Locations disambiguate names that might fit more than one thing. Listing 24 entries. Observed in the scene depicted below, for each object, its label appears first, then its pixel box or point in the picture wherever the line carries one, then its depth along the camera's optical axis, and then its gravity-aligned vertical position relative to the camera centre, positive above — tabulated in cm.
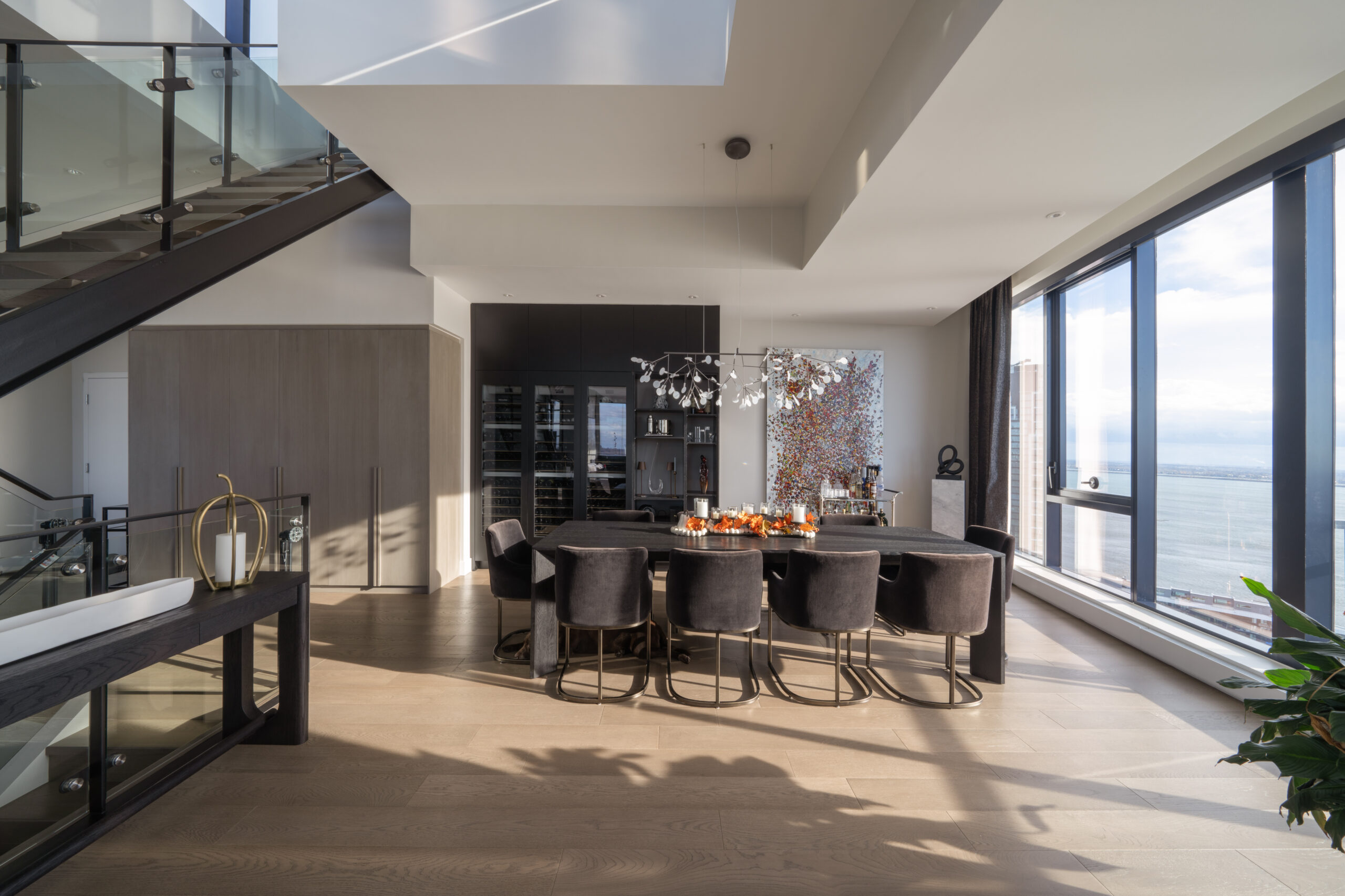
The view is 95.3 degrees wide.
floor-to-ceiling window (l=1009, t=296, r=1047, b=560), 570 +20
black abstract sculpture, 633 -19
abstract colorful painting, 677 +16
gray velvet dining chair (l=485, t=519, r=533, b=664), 375 -79
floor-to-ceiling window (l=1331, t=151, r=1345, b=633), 294 +9
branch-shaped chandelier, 414 +66
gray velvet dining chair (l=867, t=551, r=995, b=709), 310 -74
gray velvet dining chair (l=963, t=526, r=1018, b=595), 375 -58
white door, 700 +7
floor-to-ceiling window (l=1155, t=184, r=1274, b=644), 340 +23
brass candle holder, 235 -37
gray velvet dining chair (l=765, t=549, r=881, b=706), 309 -72
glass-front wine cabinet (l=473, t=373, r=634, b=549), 622 +2
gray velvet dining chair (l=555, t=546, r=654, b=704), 315 -73
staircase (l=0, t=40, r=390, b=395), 293 +145
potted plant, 125 -61
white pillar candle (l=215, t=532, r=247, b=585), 247 -47
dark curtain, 573 +40
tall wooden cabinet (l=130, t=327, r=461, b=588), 528 +27
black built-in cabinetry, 621 +47
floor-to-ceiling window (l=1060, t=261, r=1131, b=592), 460 +23
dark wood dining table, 346 -58
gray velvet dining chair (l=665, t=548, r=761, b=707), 310 -73
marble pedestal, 618 -57
